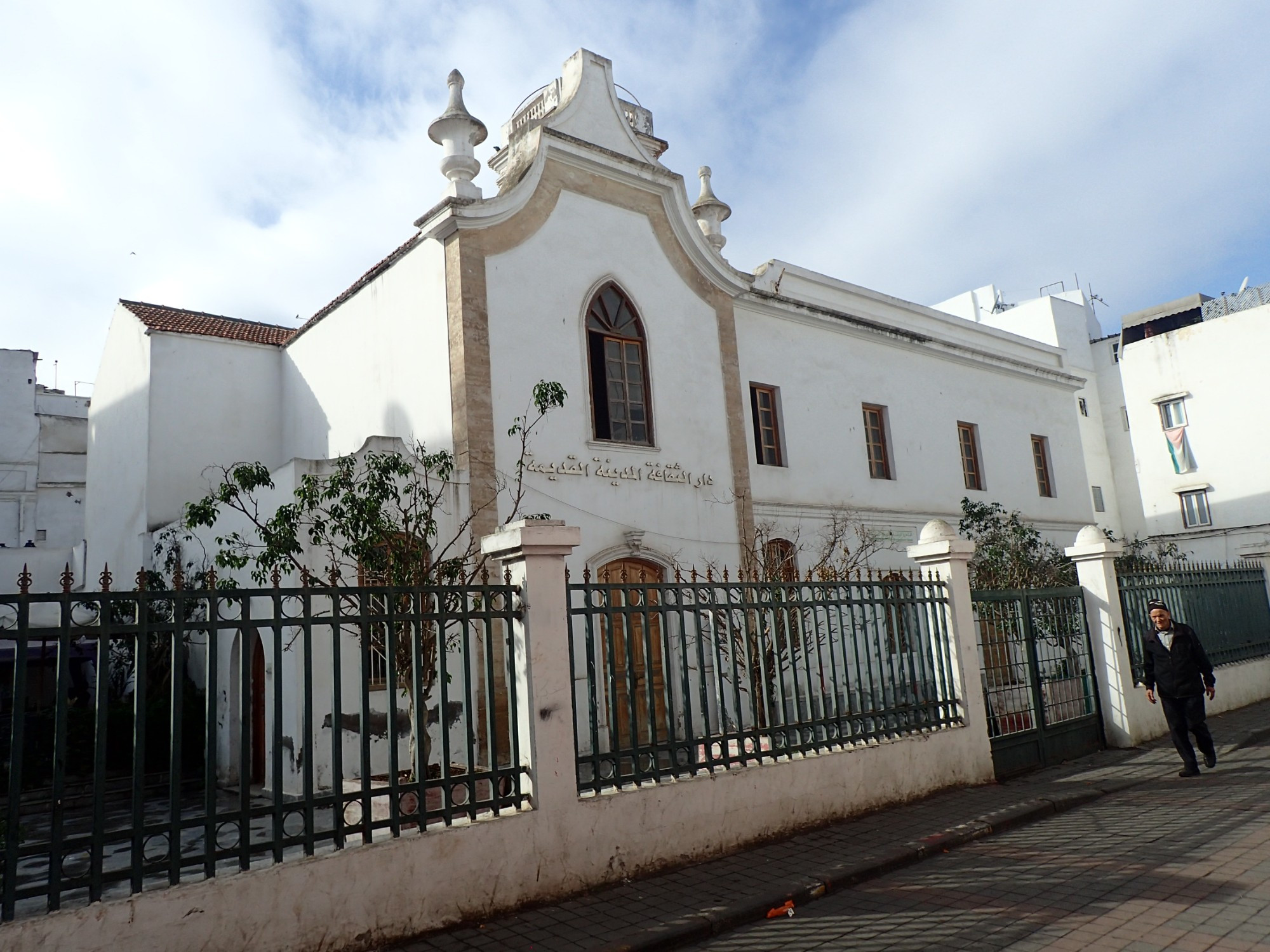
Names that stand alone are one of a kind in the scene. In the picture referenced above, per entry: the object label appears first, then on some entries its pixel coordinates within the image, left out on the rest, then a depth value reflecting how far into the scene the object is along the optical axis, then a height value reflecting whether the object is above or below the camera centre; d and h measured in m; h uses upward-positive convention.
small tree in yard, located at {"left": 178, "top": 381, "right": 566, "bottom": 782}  7.25 +1.20
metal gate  9.62 -0.50
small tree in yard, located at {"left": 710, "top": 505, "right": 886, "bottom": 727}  7.38 +0.08
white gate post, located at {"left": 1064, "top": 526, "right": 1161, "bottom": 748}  10.84 -0.30
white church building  12.29 +4.49
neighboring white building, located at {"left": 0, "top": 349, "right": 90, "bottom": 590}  28.38 +7.13
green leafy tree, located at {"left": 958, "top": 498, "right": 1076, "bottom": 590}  15.24 +1.33
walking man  9.04 -0.56
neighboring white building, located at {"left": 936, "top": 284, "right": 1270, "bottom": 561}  29.81 +6.54
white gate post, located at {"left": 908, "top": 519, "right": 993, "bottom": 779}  9.02 +0.23
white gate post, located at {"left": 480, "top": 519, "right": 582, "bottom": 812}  5.90 +0.07
